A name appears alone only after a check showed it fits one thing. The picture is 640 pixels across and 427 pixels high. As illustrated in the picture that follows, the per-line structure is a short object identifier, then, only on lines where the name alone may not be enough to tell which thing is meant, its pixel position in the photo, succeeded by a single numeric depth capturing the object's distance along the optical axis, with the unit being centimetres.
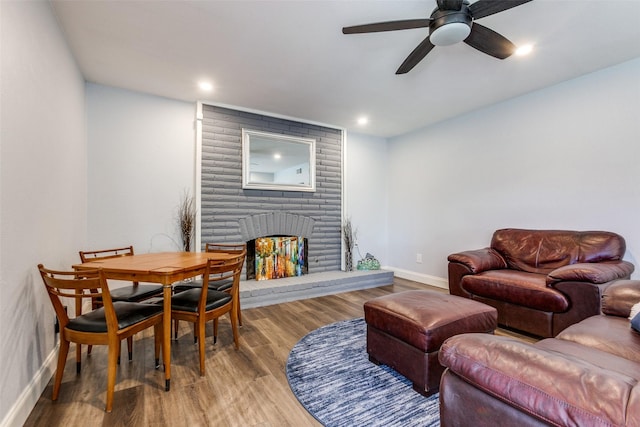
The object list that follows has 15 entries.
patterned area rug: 154
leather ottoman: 170
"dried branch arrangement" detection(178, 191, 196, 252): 347
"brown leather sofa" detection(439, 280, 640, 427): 71
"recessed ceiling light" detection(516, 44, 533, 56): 239
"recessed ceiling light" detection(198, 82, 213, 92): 308
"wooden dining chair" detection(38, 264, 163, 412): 155
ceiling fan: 161
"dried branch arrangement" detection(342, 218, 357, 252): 461
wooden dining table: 179
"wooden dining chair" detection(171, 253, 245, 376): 193
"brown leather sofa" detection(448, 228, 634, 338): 223
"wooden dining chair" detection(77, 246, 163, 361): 218
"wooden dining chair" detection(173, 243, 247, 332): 248
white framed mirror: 390
